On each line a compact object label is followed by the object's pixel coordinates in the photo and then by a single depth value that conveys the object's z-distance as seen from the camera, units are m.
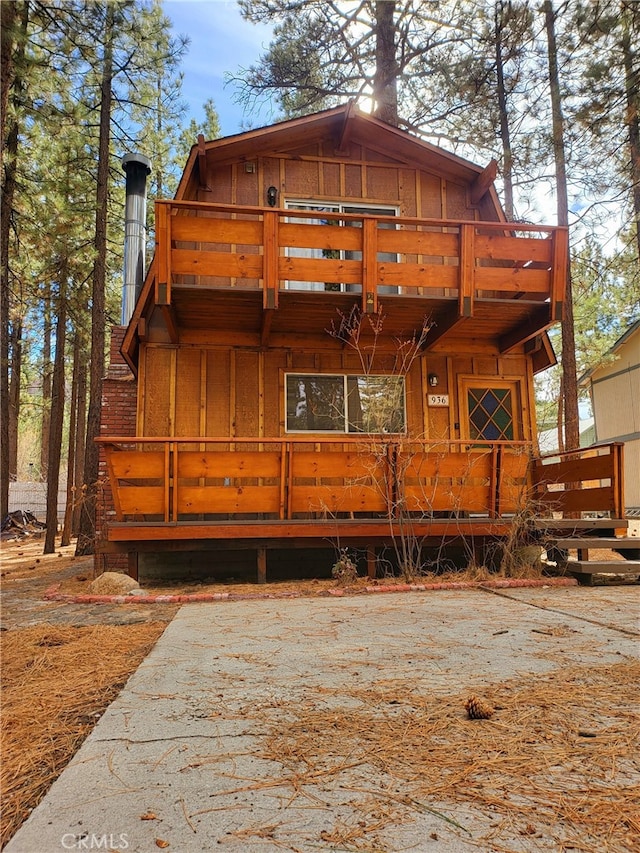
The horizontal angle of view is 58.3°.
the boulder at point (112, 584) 6.21
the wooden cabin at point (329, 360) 6.94
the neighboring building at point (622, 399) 21.02
